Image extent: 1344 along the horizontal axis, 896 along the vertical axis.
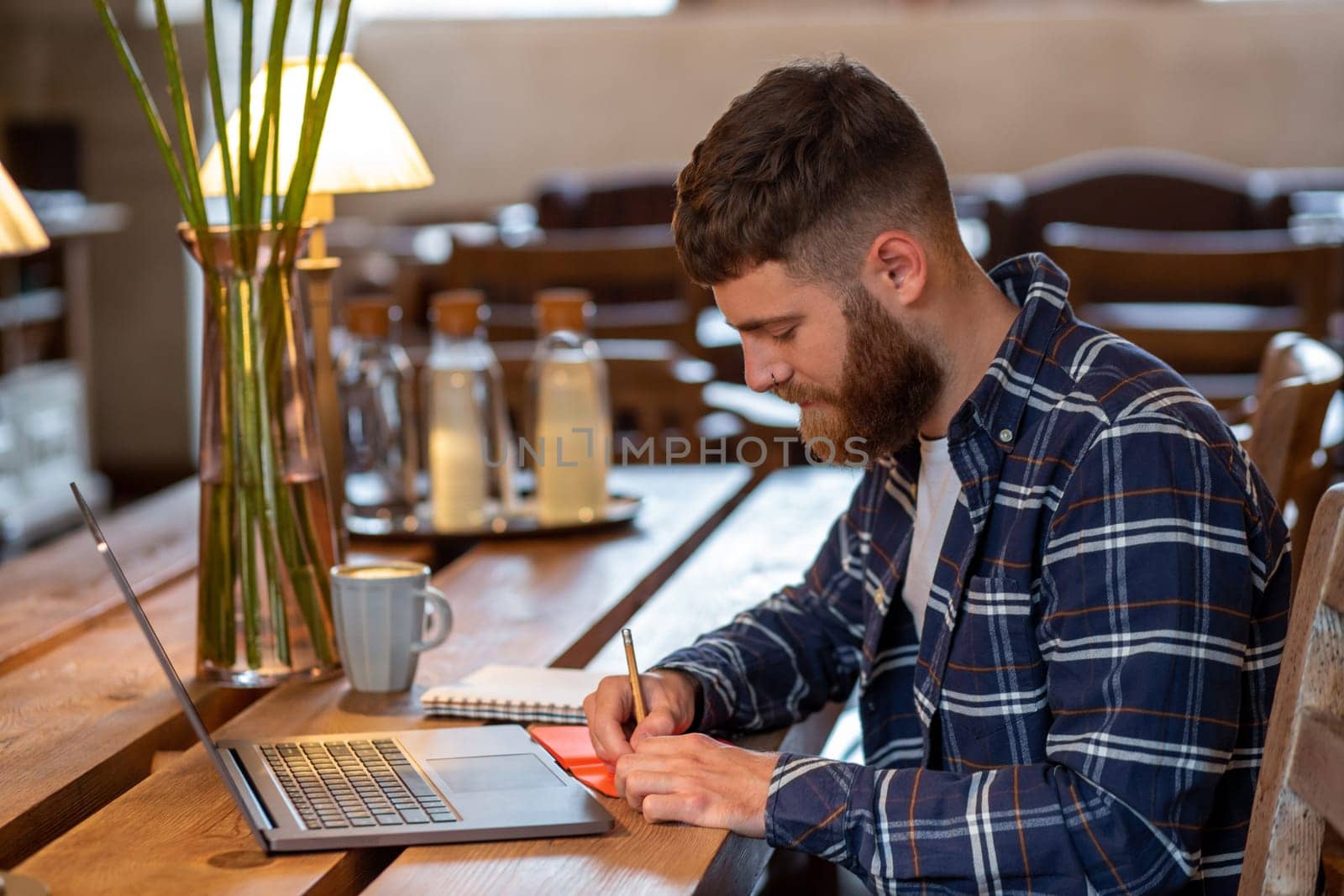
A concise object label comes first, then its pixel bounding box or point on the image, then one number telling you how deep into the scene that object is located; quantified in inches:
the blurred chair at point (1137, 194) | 166.9
